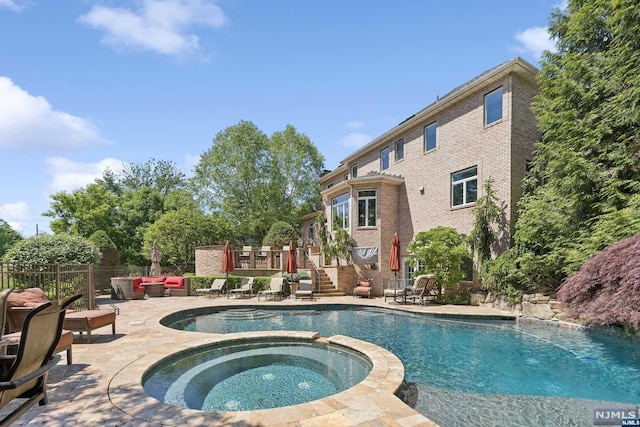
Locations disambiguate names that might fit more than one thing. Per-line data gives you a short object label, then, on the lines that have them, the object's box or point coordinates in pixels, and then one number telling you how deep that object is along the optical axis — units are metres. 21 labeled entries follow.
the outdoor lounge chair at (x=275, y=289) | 15.25
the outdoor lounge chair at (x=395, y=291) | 14.44
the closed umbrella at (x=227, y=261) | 17.34
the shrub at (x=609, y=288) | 7.68
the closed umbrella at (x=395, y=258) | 15.17
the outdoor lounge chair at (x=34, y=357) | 2.67
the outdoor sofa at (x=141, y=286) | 15.31
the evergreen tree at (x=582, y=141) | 10.01
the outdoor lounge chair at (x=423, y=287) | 13.53
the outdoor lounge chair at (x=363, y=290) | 15.98
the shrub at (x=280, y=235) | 23.78
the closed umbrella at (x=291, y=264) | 16.53
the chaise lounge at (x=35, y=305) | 6.62
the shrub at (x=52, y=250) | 13.21
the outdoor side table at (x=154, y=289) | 16.84
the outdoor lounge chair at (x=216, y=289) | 16.75
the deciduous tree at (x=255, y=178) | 29.91
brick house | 13.30
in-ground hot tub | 5.08
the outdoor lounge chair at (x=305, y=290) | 15.01
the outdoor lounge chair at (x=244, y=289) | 16.06
